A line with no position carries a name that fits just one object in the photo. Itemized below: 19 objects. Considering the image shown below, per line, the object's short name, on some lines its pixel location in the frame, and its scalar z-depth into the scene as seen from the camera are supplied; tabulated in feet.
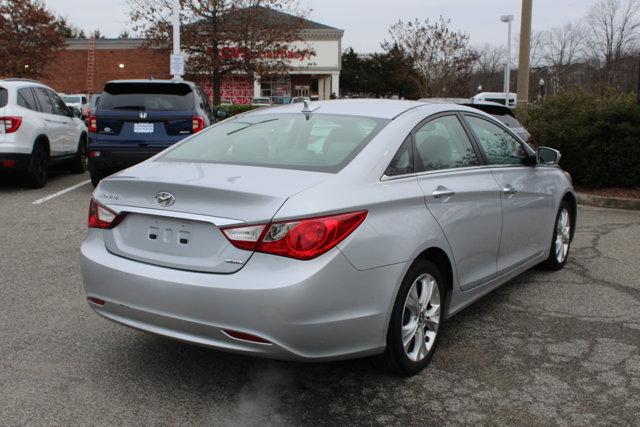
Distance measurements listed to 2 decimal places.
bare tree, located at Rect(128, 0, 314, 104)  78.69
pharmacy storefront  163.43
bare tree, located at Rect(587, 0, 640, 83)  139.64
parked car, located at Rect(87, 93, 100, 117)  61.27
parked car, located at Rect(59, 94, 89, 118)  131.03
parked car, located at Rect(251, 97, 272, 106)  144.05
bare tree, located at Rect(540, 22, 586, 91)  173.47
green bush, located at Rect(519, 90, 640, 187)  33.19
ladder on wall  173.06
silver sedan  9.81
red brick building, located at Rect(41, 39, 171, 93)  173.06
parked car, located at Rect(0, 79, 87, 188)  31.76
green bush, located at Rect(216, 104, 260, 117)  106.01
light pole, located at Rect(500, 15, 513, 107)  111.04
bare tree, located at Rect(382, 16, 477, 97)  97.14
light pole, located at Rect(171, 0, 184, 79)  56.24
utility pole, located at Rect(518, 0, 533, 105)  46.55
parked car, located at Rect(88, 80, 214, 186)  31.42
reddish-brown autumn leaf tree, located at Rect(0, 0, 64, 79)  124.36
